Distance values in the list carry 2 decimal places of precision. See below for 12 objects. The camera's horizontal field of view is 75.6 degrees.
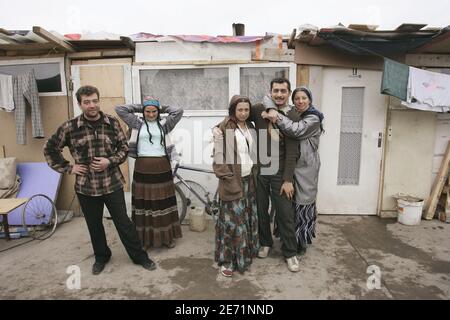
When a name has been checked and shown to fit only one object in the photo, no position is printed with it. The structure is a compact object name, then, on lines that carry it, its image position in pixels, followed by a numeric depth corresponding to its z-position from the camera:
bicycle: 4.53
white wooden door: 4.75
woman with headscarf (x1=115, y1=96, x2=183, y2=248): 3.46
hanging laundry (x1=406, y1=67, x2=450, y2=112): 4.31
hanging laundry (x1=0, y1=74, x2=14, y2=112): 4.66
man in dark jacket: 3.03
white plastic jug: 4.38
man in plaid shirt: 2.94
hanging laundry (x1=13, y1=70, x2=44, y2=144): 4.70
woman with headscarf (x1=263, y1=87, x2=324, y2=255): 2.94
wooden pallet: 4.75
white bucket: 4.54
